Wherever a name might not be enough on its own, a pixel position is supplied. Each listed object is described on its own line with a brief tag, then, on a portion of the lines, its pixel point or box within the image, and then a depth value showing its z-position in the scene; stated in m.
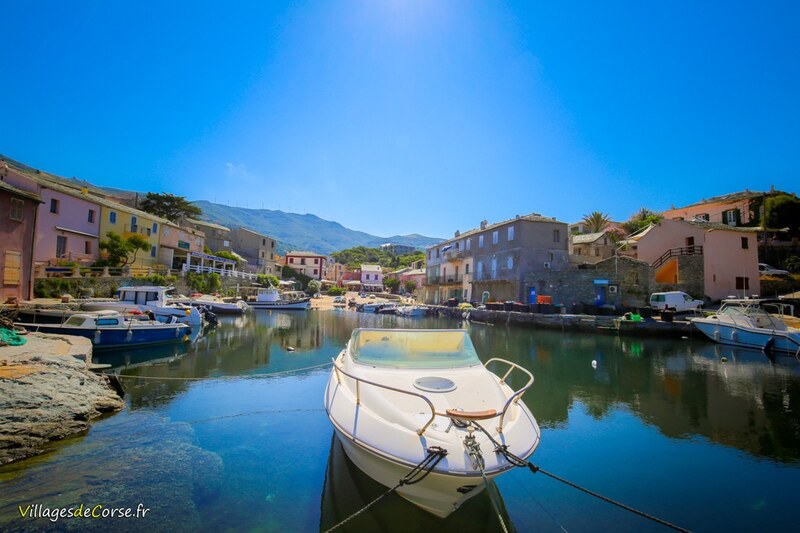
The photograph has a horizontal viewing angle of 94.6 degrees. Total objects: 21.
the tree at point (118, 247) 31.30
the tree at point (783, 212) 34.84
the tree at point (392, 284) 79.19
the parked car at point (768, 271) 32.40
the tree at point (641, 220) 49.29
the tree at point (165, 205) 51.97
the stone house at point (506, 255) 38.12
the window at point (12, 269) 16.67
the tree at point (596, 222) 53.12
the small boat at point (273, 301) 45.00
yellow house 33.75
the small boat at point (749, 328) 18.75
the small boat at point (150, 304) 20.55
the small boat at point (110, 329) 14.56
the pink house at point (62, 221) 27.02
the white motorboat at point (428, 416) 3.86
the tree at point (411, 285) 75.12
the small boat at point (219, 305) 34.54
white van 29.65
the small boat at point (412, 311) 44.31
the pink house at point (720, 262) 31.78
